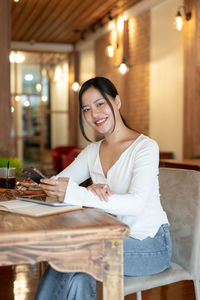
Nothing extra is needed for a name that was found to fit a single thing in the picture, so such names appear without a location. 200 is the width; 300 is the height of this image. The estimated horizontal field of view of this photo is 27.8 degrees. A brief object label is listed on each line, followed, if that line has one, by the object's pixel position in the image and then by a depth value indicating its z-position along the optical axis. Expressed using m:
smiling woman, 1.47
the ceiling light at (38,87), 11.48
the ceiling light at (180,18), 6.02
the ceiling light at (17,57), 10.67
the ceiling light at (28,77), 11.33
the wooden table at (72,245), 1.12
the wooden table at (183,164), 4.38
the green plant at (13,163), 2.82
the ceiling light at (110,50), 8.08
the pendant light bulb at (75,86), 9.92
